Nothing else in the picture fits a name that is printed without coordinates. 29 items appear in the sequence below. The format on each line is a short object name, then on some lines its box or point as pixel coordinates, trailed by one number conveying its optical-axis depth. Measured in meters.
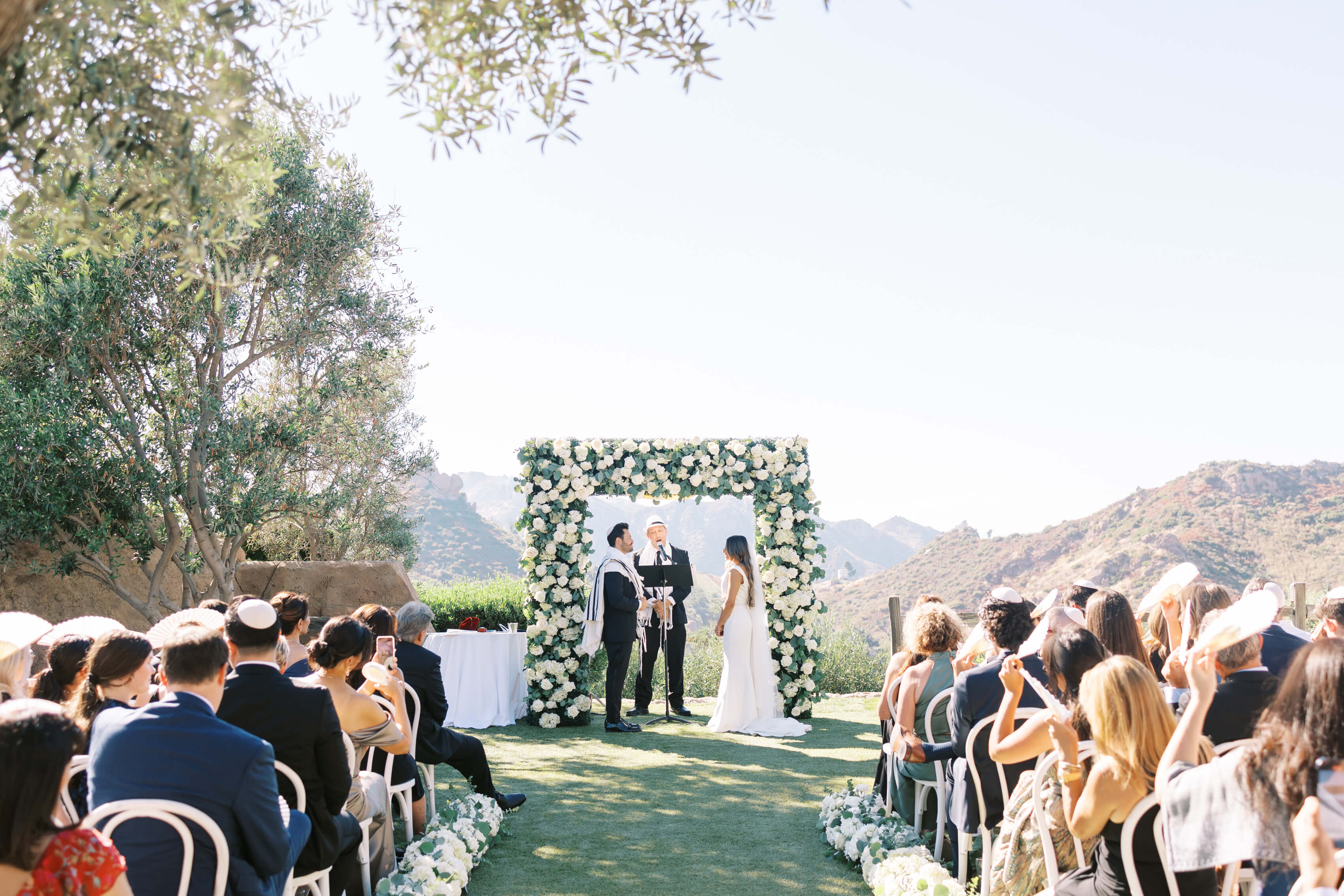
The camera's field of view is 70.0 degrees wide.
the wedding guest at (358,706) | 4.03
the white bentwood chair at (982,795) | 3.88
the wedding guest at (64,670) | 3.56
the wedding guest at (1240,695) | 3.43
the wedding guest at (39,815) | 1.90
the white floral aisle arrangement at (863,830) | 4.91
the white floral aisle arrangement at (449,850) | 4.39
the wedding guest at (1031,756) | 3.20
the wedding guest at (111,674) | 3.24
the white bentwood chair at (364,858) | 4.12
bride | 9.63
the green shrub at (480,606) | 13.33
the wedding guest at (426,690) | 5.47
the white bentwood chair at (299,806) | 3.23
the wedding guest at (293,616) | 4.80
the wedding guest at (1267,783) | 2.08
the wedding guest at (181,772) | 2.61
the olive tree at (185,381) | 8.77
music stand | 10.08
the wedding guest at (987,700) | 4.05
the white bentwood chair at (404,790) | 4.59
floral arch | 10.33
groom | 9.88
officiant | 10.54
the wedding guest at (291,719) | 3.35
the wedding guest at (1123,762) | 2.64
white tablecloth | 10.12
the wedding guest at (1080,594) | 5.11
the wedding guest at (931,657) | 4.87
